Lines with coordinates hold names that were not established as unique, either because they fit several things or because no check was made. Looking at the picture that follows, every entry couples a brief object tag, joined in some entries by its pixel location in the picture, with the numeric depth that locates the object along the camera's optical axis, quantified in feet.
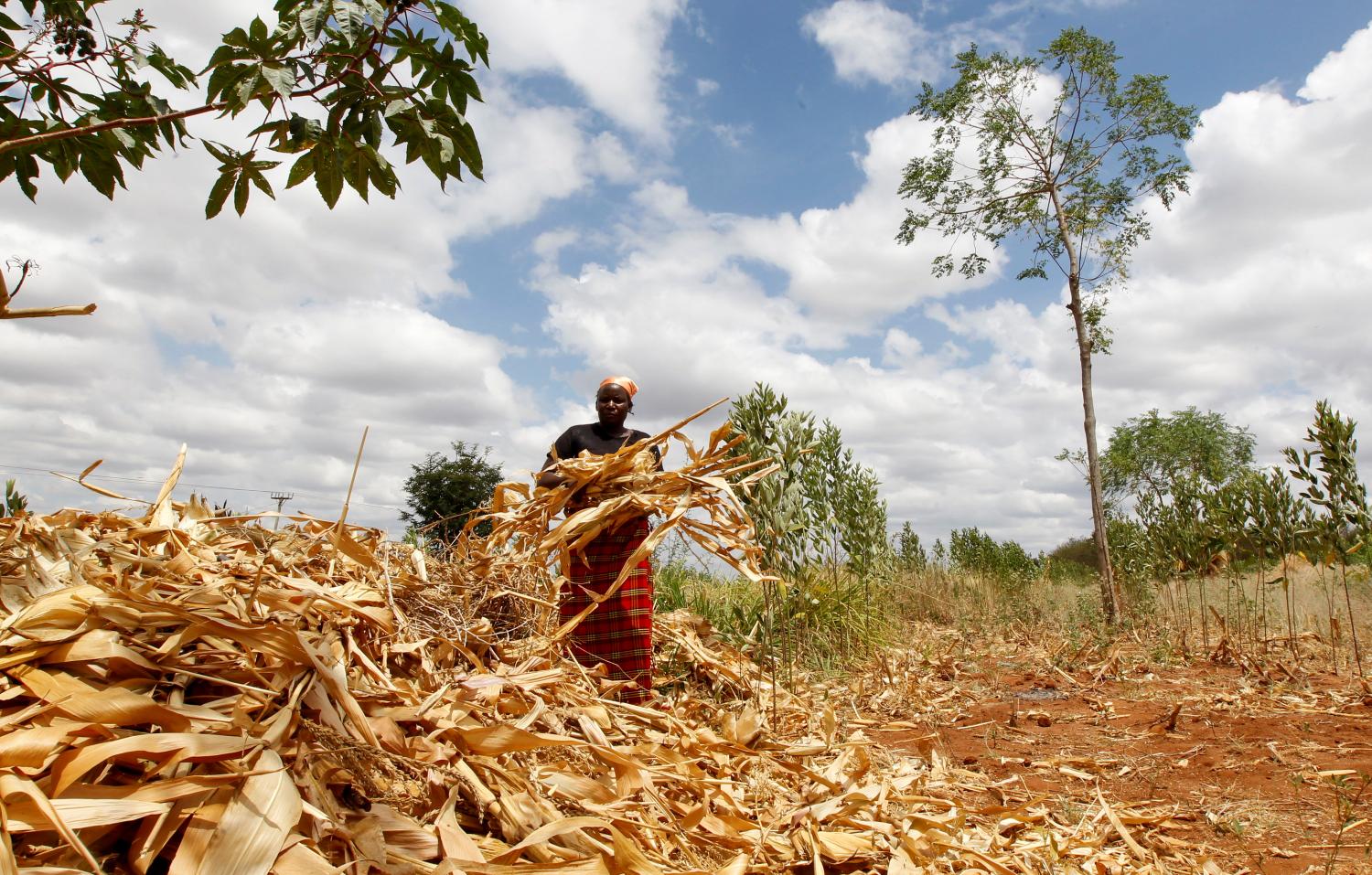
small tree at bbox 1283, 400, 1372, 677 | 22.72
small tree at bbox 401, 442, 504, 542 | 44.16
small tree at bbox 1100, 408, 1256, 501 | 95.14
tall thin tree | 38.50
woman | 10.73
